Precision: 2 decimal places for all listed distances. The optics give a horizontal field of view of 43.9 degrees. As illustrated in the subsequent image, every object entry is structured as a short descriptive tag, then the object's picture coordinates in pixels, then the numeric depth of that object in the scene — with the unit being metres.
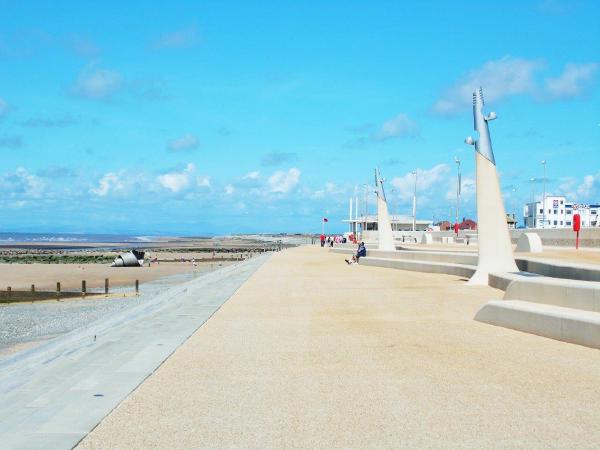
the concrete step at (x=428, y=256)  26.02
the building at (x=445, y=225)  125.76
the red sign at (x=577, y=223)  30.95
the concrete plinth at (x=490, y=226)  18.11
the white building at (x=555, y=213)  125.47
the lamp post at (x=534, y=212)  125.56
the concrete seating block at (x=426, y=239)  54.72
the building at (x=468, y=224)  114.16
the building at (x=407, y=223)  127.31
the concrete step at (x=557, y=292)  9.98
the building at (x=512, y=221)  104.71
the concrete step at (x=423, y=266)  23.55
